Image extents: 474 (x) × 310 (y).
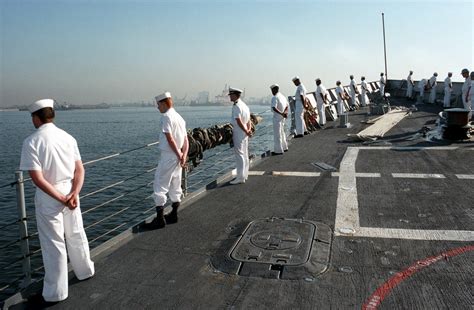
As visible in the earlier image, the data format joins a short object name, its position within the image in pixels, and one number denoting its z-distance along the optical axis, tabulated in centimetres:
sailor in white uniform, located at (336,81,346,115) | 1789
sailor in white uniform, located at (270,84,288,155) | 948
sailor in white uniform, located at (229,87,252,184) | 690
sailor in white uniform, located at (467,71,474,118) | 1409
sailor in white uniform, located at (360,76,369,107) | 2333
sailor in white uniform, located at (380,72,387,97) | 2584
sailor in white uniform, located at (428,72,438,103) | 2170
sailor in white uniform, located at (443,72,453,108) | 1828
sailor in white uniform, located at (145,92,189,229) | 491
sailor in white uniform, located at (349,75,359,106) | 2141
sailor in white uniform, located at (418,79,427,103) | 2313
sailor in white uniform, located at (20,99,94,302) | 324
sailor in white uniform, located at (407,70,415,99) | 2620
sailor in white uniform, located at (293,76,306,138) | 1187
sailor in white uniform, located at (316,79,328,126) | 1480
